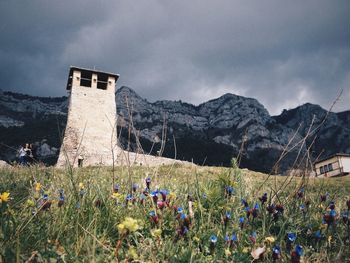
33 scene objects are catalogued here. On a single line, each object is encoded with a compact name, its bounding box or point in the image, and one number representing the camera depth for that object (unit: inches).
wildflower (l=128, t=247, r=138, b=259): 59.2
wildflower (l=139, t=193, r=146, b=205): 97.6
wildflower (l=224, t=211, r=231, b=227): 82.3
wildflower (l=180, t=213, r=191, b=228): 77.2
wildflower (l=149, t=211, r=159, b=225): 79.3
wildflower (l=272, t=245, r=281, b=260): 64.9
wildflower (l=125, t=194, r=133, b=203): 93.5
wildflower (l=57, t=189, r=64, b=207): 83.9
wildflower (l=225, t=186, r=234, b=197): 102.8
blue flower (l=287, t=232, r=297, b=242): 70.2
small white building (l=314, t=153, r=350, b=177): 1443.2
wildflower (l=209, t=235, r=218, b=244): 68.2
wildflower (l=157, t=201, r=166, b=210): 82.3
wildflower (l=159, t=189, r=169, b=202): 86.2
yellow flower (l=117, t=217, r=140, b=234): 50.1
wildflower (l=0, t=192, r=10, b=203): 70.4
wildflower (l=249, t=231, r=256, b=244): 75.2
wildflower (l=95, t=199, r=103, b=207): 92.9
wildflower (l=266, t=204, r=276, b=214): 93.4
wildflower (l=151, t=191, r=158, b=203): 84.5
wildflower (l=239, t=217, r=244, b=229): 82.7
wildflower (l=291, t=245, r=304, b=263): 58.5
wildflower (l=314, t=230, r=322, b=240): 77.9
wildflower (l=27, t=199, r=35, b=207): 77.7
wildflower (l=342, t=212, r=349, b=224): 83.6
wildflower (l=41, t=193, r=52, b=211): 82.0
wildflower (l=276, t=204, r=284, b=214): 95.1
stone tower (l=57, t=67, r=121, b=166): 815.7
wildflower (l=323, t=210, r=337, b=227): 80.1
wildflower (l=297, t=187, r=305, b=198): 109.5
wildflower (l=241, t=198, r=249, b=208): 100.0
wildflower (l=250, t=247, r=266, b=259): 61.2
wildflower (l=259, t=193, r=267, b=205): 100.7
